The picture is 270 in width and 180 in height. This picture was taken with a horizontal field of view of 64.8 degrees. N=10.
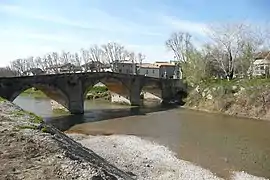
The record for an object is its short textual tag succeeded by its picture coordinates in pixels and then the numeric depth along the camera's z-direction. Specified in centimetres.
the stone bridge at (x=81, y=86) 2664
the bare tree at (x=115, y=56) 7223
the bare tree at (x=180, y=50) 4691
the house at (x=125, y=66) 6660
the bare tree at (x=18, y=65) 8238
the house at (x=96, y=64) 6306
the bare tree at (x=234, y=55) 3618
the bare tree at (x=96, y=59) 7203
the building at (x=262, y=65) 3901
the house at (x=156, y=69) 6844
